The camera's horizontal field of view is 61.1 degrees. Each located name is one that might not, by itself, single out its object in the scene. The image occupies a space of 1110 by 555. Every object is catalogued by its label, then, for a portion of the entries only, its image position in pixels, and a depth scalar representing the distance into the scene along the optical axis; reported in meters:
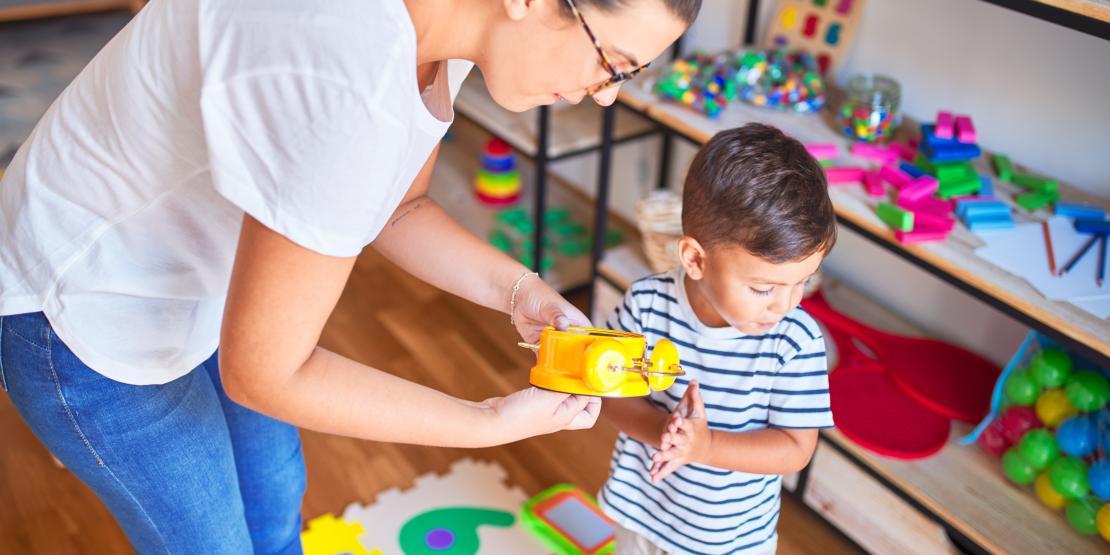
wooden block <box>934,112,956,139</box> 1.71
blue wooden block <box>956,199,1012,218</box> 1.54
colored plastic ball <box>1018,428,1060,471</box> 1.51
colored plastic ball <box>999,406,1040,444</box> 1.57
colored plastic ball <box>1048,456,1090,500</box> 1.47
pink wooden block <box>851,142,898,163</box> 1.73
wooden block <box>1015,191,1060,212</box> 1.59
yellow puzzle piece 1.78
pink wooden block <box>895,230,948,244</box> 1.49
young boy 1.12
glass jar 1.75
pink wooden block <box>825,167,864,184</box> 1.65
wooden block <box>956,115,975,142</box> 1.70
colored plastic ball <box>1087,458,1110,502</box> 1.42
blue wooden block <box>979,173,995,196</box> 1.62
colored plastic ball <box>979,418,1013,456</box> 1.62
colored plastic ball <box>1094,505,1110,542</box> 1.42
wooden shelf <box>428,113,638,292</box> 2.62
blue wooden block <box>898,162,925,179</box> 1.65
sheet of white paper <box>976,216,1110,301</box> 1.40
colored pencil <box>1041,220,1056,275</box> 1.45
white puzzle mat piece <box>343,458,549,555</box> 1.80
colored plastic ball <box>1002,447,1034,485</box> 1.54
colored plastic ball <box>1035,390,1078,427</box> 1.51
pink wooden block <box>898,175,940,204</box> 1.56
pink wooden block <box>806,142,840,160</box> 1.71
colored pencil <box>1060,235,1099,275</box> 1.44
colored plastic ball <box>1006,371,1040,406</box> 1.55
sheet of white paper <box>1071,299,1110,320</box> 1.34
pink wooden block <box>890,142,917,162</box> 1.74
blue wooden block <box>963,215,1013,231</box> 1.54
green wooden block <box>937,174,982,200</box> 1.59
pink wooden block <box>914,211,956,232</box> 1.50
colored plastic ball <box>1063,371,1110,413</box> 1.47
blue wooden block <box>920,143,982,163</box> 1.67
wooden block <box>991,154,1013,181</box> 1.69
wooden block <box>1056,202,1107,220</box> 1.56
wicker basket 1.99
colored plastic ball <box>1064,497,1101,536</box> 1.45
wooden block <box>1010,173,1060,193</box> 1.63
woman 0.71
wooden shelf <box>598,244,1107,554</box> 1.48
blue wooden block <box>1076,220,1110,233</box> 1.52
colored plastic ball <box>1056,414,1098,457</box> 1.48
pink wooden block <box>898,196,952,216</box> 1.55
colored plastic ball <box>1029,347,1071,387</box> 1.51
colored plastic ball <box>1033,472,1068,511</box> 1.52
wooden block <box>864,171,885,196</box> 1.62
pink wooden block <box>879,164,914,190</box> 1.63
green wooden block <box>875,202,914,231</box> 1.50
